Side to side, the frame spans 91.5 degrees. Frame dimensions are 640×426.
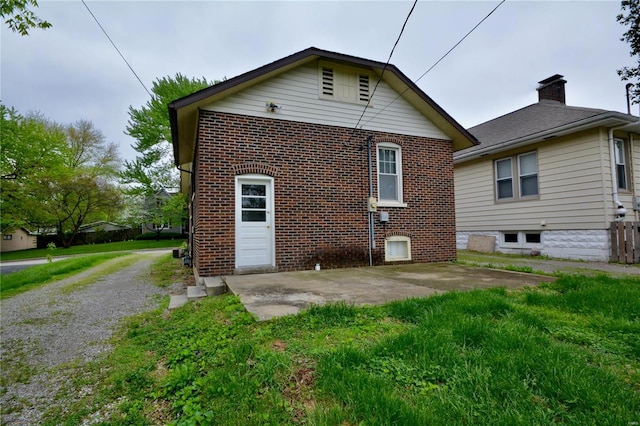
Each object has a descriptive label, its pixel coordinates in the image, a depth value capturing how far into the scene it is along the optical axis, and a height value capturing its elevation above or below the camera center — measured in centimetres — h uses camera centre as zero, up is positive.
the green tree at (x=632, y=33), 612 +383
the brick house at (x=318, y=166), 650 +144
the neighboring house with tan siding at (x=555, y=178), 845 +139
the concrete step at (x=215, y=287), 519 -100
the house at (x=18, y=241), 3148 -106
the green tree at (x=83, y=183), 2792 +429
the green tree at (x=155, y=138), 2548 +773
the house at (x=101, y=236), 3275 -66
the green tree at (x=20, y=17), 404 +293
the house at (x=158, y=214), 2850 +142
